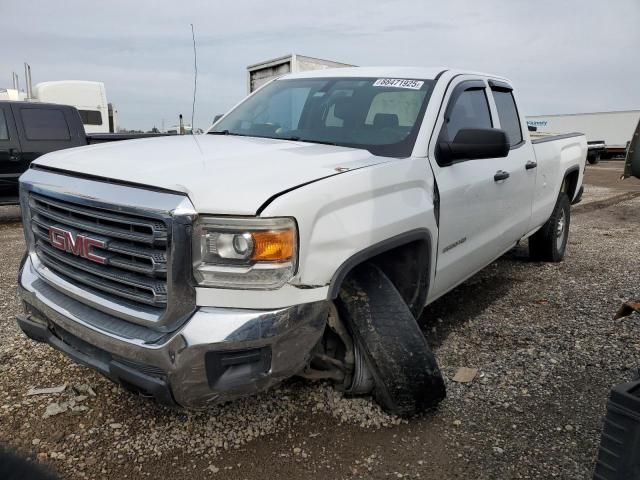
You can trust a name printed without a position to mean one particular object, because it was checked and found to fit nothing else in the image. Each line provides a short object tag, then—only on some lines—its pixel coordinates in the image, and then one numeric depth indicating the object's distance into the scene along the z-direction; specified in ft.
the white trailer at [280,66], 34.40
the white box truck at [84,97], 54.13
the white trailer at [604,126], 106.01
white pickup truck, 6.79
